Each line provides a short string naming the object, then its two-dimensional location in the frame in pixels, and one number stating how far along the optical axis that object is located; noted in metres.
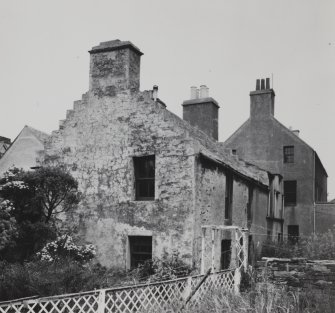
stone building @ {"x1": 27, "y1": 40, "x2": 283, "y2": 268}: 14.94
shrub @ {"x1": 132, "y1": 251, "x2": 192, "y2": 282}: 14.14
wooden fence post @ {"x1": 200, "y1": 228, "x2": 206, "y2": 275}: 13.13
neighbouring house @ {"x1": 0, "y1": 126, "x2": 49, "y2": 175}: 27.34
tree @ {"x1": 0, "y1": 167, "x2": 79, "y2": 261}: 13.40
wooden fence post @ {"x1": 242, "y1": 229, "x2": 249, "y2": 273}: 13.51
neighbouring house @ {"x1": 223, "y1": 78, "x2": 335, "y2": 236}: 29.42
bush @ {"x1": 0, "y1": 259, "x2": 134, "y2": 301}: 10.97
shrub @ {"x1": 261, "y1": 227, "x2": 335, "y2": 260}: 21.20
